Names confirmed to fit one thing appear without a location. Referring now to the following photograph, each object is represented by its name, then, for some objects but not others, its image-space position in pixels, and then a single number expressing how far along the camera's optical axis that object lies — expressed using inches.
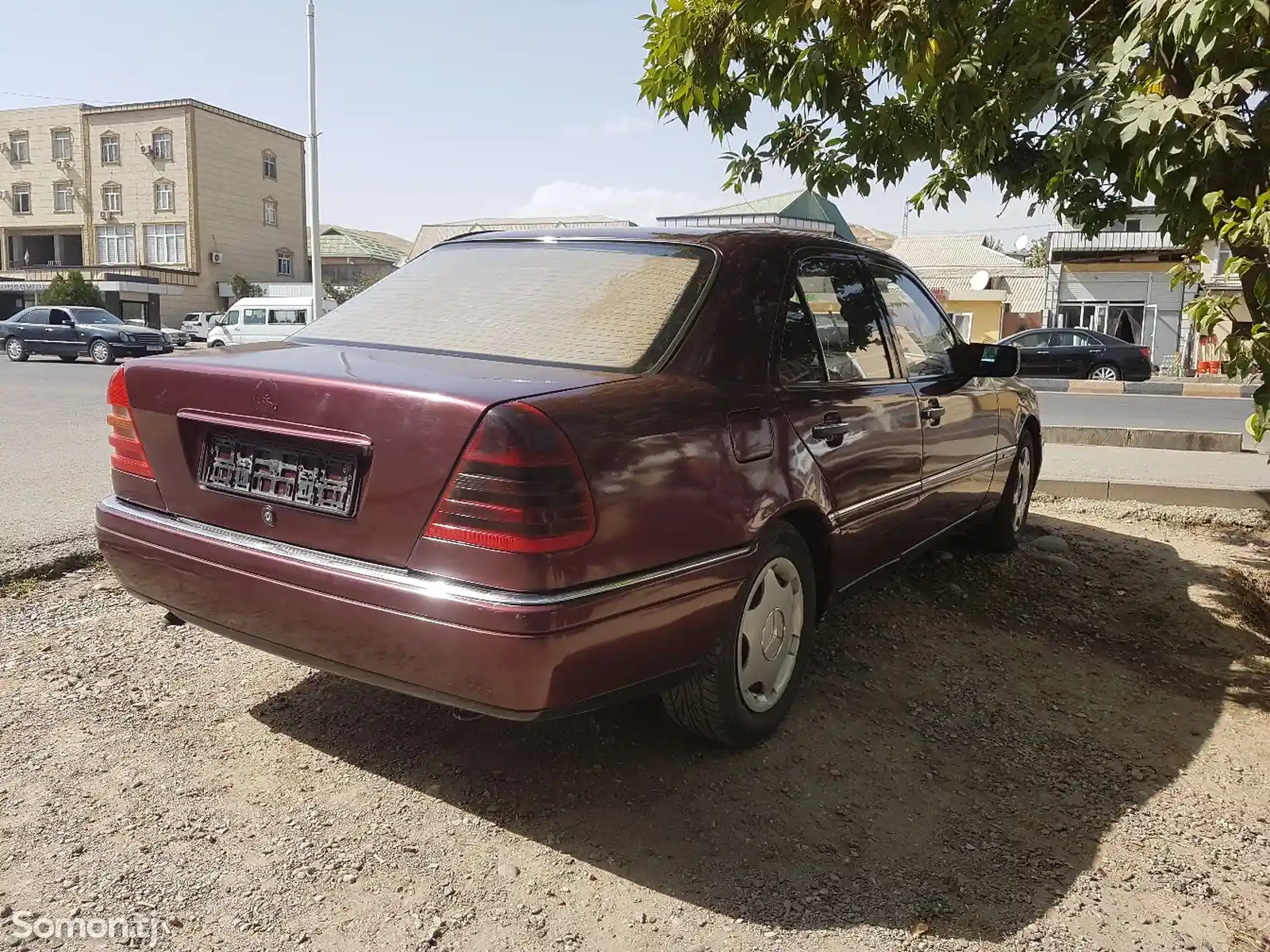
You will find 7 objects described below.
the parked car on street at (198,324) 1694.1
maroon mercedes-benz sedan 90.3
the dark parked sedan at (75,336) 973.8
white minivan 1114.7
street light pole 1111.0
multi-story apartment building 1983.3
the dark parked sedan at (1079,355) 962.7
